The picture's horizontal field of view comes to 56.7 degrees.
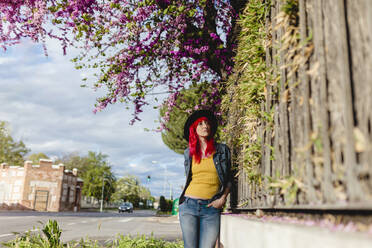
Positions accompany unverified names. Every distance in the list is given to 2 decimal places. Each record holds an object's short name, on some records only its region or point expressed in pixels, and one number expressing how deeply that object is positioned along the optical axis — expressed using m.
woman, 3.48
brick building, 44.44
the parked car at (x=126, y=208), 45.84
